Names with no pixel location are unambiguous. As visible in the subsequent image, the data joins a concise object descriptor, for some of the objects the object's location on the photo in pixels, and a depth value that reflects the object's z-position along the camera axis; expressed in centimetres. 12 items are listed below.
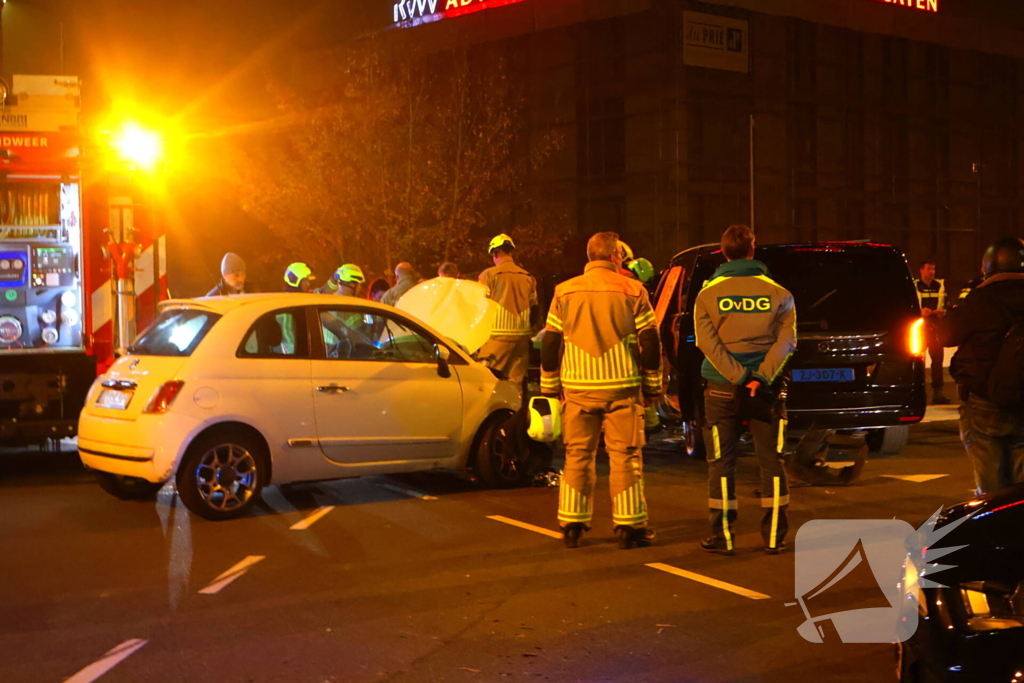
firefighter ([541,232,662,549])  675
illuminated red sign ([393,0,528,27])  4498
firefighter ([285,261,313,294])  1086
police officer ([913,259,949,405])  1509
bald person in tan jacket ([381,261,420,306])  1182
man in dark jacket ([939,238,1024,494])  623
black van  934
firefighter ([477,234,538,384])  984
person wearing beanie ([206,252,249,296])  1062
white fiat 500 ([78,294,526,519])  770
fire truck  925
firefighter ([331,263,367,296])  1088
